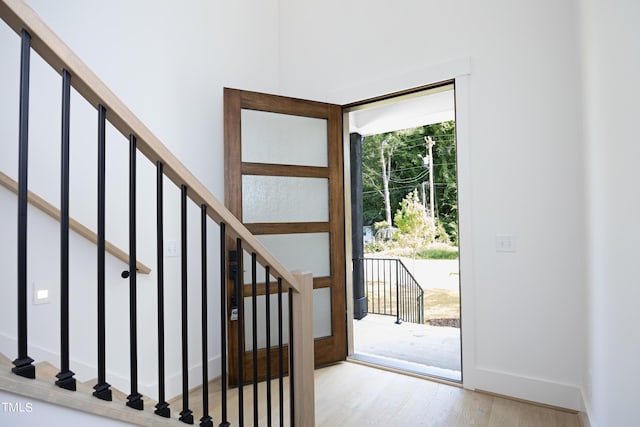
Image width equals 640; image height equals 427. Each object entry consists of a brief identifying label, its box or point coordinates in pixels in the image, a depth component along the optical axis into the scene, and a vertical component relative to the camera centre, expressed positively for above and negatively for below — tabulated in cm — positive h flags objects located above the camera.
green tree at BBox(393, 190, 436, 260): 745 -18
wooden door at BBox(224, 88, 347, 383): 272 +22
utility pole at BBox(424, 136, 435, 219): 774 +109
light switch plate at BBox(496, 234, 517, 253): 243 -18
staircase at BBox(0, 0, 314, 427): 81 -17
